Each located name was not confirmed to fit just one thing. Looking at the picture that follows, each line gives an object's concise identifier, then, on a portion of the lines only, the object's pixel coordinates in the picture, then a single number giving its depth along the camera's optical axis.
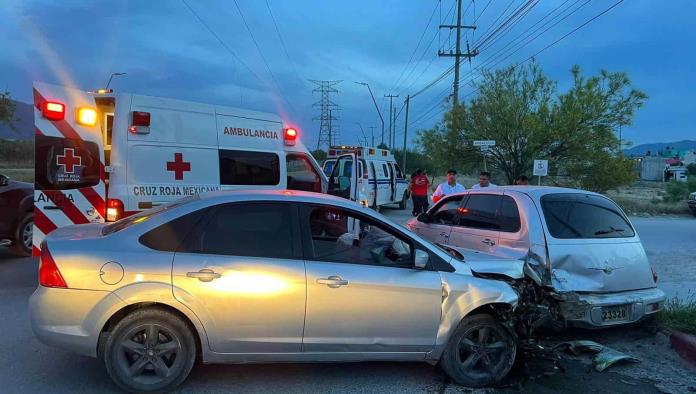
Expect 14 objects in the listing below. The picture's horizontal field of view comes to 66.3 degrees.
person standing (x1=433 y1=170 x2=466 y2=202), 11.08
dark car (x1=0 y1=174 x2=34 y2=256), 8.66
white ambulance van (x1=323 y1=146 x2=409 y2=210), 17.33
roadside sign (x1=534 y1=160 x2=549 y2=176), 15.17
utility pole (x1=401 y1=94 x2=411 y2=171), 44.84
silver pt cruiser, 5.04
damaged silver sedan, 3.74
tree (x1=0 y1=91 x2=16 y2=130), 20.00
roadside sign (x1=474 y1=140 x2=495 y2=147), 15.47
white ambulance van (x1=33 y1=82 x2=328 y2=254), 6.55
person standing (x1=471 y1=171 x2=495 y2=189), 10.30
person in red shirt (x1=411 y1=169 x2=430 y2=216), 16.42
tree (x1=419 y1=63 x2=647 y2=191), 20.83
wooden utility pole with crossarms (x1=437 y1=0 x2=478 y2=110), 30.27
